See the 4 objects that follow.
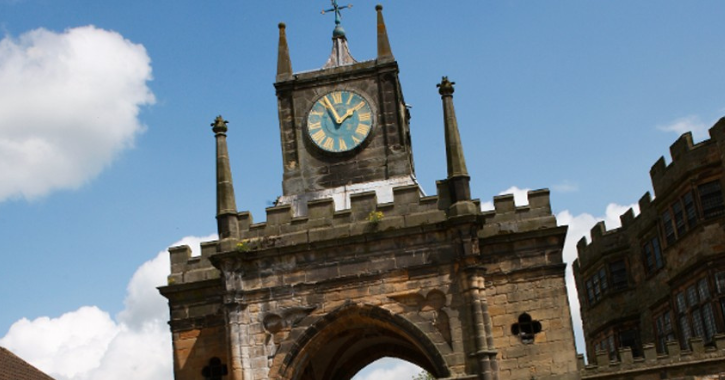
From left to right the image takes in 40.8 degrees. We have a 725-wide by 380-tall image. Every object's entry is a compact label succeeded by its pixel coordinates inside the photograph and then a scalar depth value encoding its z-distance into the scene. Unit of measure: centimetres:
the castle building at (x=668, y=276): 3053
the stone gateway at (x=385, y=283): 2352
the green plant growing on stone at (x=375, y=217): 2448
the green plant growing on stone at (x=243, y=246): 2445
